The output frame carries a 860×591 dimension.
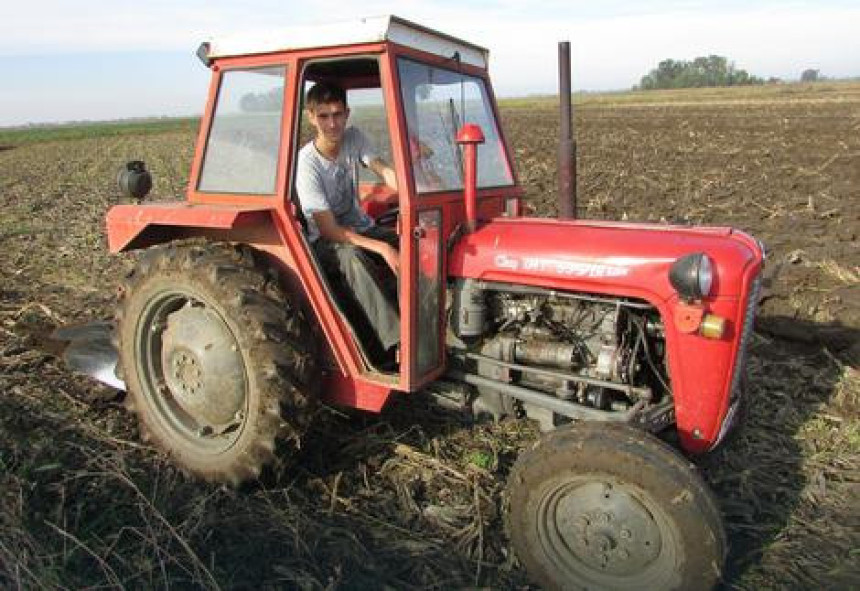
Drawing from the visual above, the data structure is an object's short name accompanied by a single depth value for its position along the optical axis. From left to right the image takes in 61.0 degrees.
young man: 3.39
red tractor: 2.77
